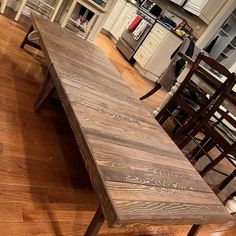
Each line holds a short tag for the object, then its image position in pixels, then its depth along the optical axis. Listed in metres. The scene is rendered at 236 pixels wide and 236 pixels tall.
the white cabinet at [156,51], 4.63
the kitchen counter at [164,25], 4.59
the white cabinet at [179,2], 5.13
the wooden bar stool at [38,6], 3.38
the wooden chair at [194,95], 2.38
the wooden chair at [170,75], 3.08
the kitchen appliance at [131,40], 4.95
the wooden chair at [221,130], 2.27
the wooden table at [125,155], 1.07
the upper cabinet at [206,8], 4.74
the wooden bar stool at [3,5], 3.32
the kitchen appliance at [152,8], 5.66
